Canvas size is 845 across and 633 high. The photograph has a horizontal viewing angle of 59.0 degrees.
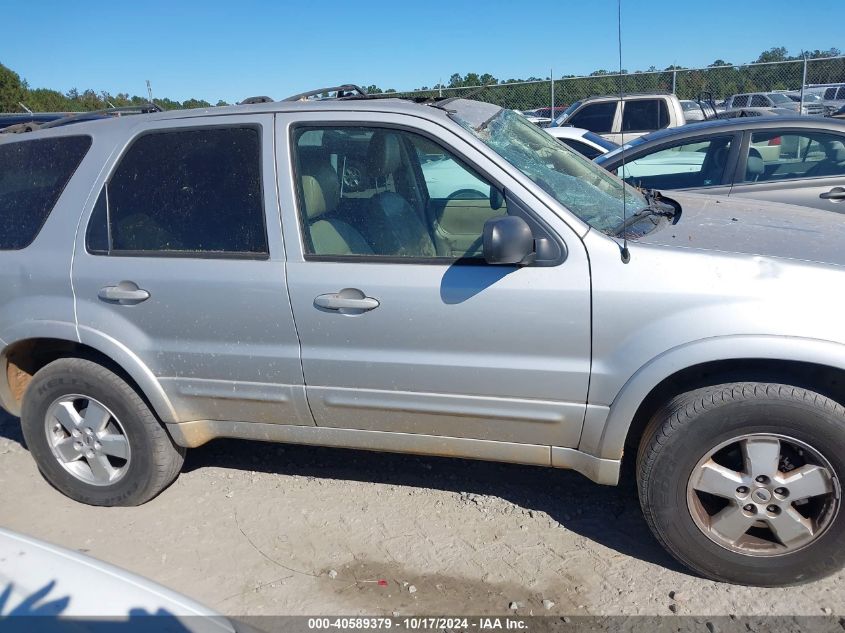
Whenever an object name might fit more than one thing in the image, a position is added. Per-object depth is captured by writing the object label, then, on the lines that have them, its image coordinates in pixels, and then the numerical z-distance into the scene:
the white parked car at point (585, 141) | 9.70
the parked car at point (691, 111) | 18.23
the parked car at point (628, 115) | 13.40
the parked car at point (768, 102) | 18.16
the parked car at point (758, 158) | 5.82
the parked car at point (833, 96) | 20.67
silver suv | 2.76
